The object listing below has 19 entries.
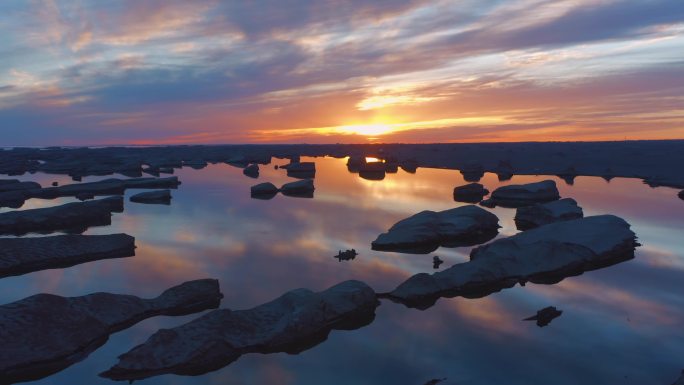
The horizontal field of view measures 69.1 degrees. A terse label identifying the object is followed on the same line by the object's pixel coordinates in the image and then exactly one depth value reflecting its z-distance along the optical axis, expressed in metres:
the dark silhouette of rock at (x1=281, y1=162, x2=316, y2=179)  61.87
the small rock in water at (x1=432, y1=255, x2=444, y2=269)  16.56
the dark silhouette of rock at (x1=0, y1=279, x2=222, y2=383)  9.32
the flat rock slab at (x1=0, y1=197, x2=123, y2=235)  23.69
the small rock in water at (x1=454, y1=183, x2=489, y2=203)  35.91
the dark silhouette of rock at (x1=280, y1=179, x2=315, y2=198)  39.38
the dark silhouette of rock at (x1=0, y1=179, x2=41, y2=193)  37.52
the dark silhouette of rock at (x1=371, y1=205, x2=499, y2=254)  19.69
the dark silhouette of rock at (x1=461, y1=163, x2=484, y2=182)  56.83
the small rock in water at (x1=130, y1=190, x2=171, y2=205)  34.41
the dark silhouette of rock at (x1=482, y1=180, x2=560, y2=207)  33.00
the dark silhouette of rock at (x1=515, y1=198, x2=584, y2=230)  23.39
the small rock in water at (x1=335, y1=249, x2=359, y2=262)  17.91
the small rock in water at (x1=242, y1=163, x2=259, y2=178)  60.39
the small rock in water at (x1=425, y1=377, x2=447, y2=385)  8.93
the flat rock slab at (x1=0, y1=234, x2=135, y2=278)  16.89
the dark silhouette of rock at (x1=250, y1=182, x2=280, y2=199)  39.09
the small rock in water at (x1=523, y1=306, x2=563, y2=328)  11.96
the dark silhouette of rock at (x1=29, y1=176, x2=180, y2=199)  36.81
